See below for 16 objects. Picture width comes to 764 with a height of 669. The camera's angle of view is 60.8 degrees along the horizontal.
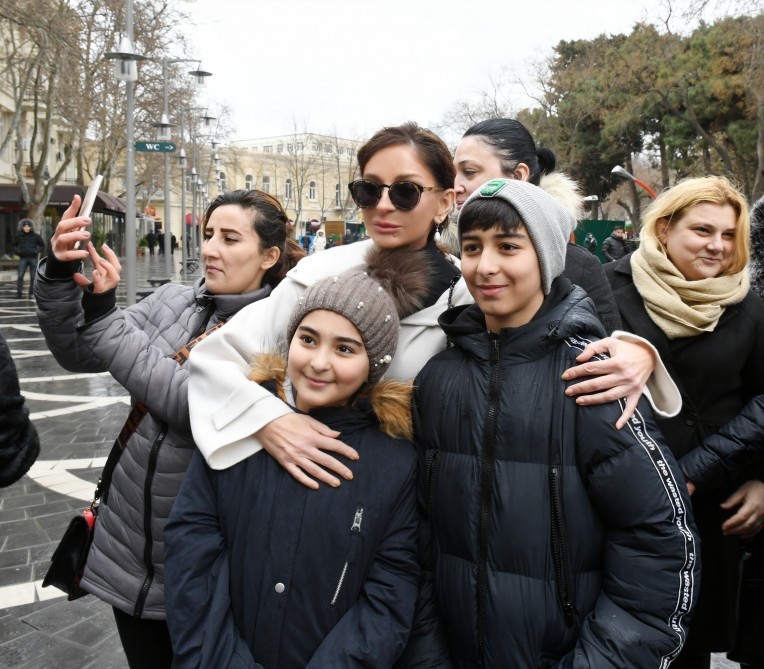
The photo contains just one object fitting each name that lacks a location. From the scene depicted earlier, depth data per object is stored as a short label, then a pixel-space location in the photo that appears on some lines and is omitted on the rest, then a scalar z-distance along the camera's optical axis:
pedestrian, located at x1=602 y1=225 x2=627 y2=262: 14.82
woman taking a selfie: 2.03
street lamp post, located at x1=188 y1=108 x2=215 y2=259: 30.75
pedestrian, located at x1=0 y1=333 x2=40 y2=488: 1.51
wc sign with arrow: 9.15
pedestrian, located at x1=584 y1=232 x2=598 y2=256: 24.51
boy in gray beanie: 1.50
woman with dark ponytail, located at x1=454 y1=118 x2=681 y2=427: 1.57
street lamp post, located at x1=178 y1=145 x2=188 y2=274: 23.73
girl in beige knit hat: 1.62
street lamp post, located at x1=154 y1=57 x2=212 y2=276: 17.39
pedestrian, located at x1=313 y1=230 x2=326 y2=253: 27.30
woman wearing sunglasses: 1.73
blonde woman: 2.29
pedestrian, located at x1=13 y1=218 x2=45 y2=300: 16.16
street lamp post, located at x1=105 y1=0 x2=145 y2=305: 9.48
